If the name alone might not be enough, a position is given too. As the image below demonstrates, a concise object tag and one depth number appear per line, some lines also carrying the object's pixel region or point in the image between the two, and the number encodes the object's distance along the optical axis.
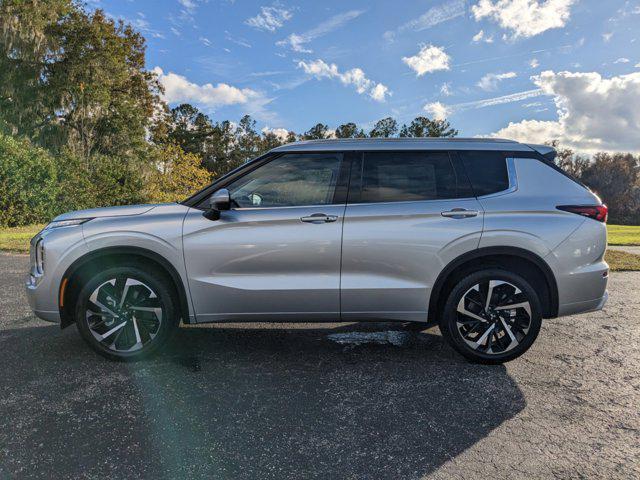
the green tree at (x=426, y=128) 67.62
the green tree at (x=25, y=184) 16.72
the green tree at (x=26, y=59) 22.39
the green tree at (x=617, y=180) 77.81
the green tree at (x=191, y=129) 66.81
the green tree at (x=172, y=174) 29.32
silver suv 3.70
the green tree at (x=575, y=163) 84.31
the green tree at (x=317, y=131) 76.01
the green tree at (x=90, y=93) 24.34
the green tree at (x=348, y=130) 72.06
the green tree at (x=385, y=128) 66.81
